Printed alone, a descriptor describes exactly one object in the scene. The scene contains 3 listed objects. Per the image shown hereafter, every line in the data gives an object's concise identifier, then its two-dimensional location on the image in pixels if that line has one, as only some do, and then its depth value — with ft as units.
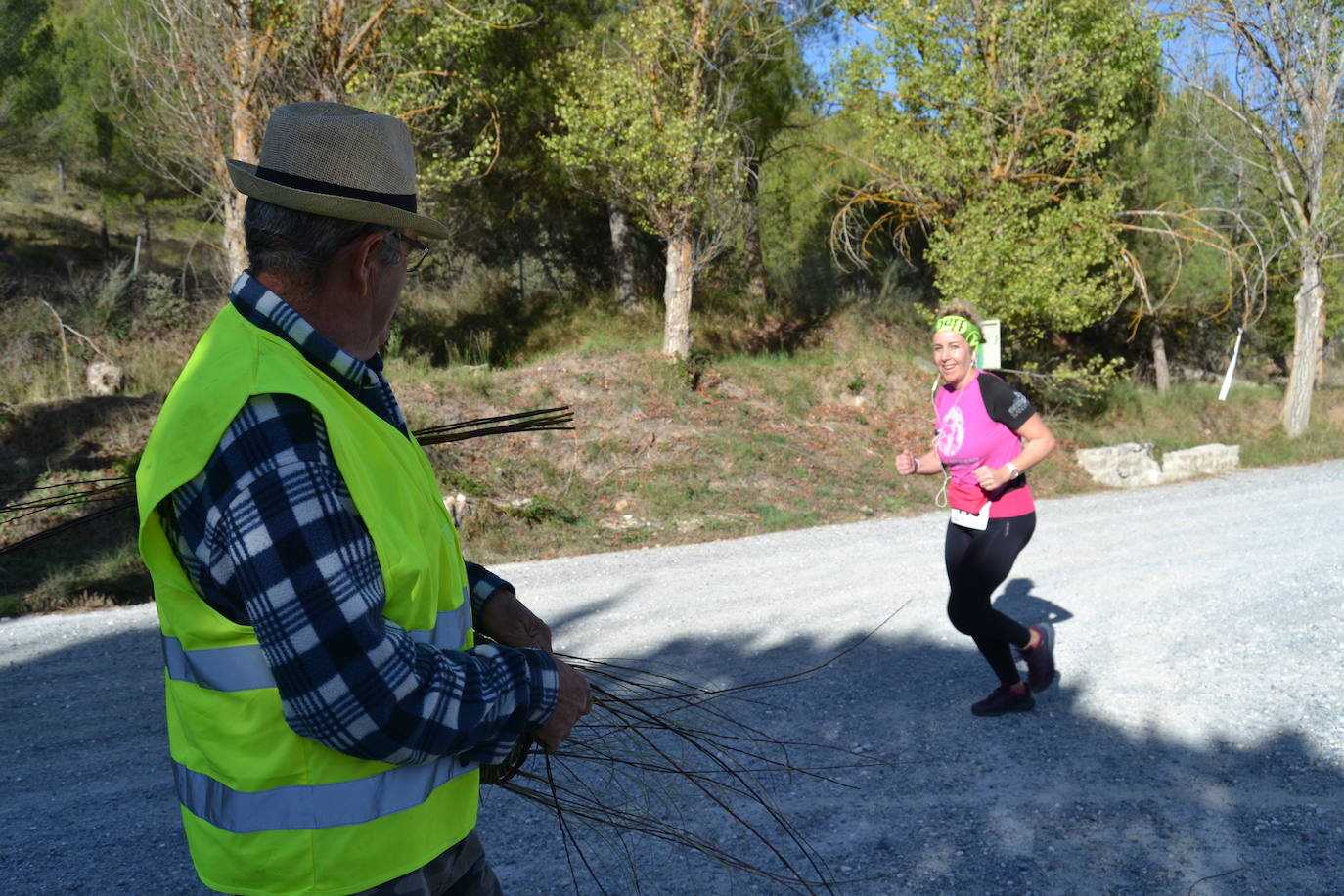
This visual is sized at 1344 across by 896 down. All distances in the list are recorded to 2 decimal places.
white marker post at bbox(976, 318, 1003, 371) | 48.75
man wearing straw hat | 4.42
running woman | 15.74
